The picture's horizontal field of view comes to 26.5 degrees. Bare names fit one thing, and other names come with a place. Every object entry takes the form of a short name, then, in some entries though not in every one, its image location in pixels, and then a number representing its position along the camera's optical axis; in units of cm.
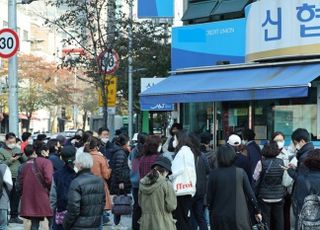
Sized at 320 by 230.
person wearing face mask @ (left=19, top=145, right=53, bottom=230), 1042
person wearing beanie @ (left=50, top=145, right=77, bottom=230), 886
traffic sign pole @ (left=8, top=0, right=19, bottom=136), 1653
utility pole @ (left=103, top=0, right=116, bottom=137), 2145
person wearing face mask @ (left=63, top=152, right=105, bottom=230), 777
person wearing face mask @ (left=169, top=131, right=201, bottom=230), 1001
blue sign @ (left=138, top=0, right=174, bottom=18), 2398
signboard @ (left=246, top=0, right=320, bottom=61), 1495
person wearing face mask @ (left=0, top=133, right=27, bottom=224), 1309
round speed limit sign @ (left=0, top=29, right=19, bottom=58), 1594
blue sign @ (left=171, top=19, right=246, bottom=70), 1897
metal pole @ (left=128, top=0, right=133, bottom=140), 3014
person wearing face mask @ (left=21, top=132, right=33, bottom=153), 1529
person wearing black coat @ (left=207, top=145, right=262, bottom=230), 833
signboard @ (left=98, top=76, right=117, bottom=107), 2250
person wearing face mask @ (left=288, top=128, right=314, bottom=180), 966
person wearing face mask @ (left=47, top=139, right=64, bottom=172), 1077
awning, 1395
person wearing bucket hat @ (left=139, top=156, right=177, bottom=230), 806
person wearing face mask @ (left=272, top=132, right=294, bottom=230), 1027
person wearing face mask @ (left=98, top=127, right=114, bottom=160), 1390
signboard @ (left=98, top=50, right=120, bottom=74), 1992
